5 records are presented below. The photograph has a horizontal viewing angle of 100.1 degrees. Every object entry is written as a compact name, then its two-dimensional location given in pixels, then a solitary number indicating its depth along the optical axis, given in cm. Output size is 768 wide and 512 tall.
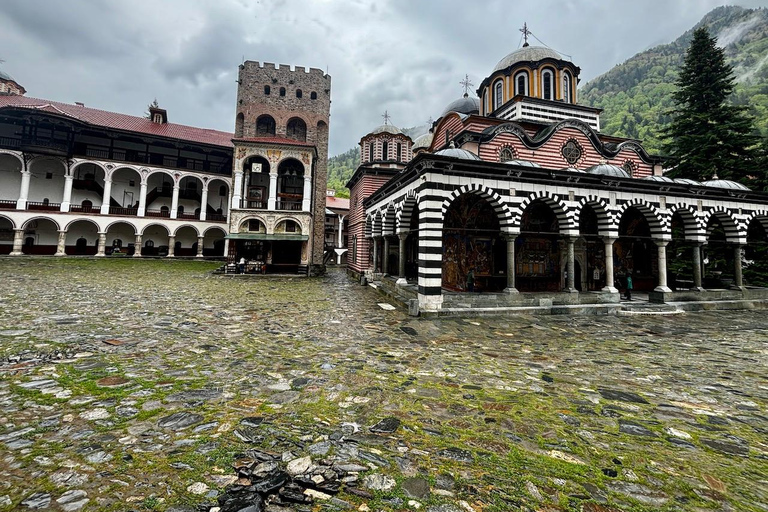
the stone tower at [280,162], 2422
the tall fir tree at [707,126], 1917
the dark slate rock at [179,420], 317
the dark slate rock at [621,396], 422
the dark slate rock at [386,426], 328
